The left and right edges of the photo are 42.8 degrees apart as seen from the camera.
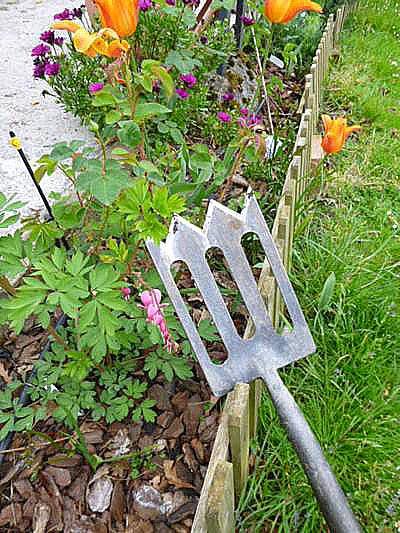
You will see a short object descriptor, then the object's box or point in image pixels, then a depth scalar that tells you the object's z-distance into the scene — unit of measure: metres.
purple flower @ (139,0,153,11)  1.64
